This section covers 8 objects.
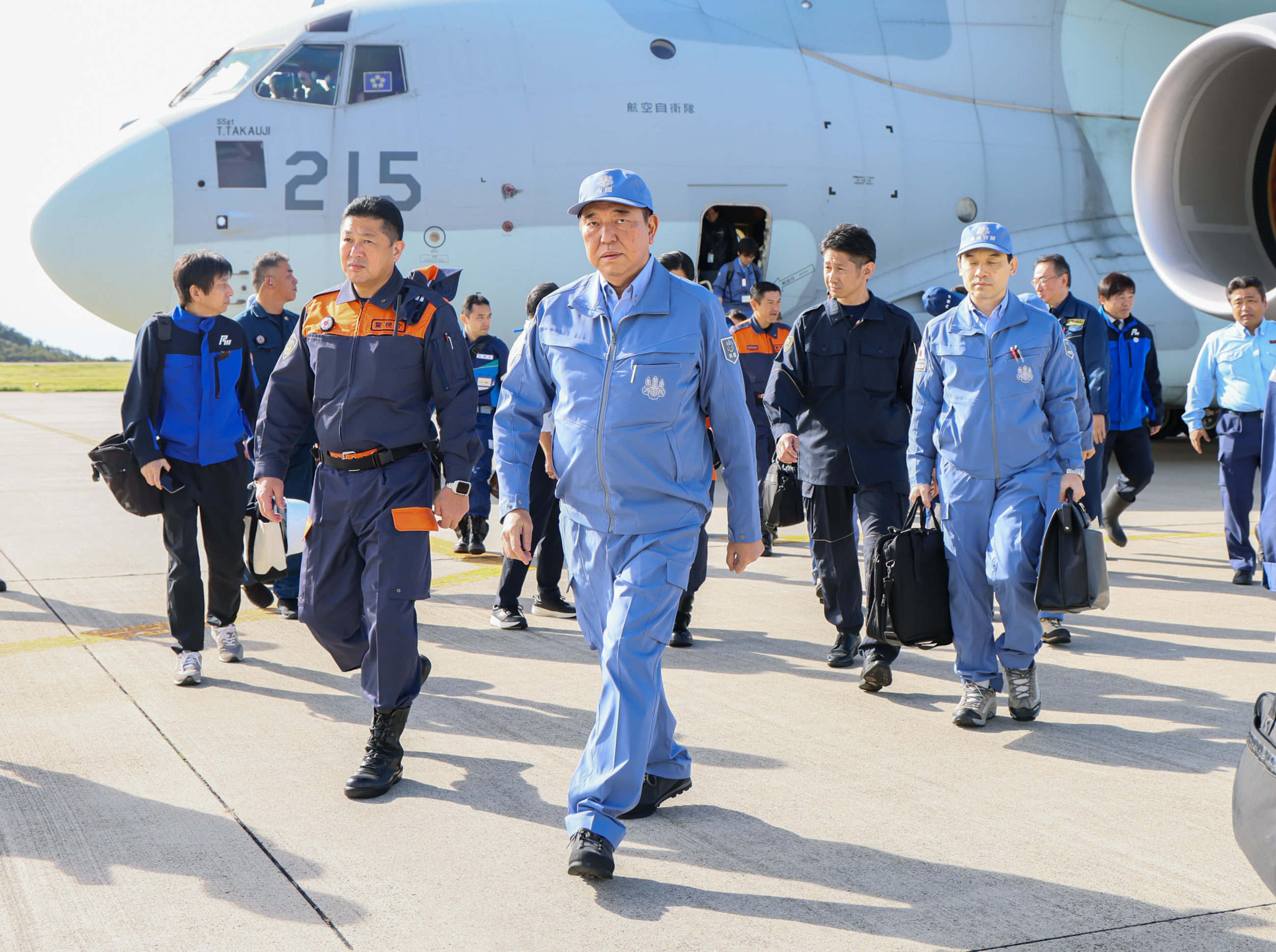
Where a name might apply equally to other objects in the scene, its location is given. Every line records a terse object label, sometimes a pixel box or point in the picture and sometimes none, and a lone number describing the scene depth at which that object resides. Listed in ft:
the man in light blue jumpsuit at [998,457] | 14.05
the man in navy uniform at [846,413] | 16.40
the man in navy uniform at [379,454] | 12.39
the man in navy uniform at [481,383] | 25.32
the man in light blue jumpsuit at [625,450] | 10.18
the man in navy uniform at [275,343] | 19.76
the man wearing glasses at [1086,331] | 20.97
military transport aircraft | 29.55
